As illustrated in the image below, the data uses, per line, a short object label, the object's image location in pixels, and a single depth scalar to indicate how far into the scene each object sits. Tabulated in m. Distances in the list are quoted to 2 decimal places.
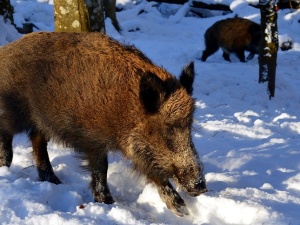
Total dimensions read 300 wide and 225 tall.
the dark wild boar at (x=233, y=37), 16.23
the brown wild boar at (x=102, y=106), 4.10
